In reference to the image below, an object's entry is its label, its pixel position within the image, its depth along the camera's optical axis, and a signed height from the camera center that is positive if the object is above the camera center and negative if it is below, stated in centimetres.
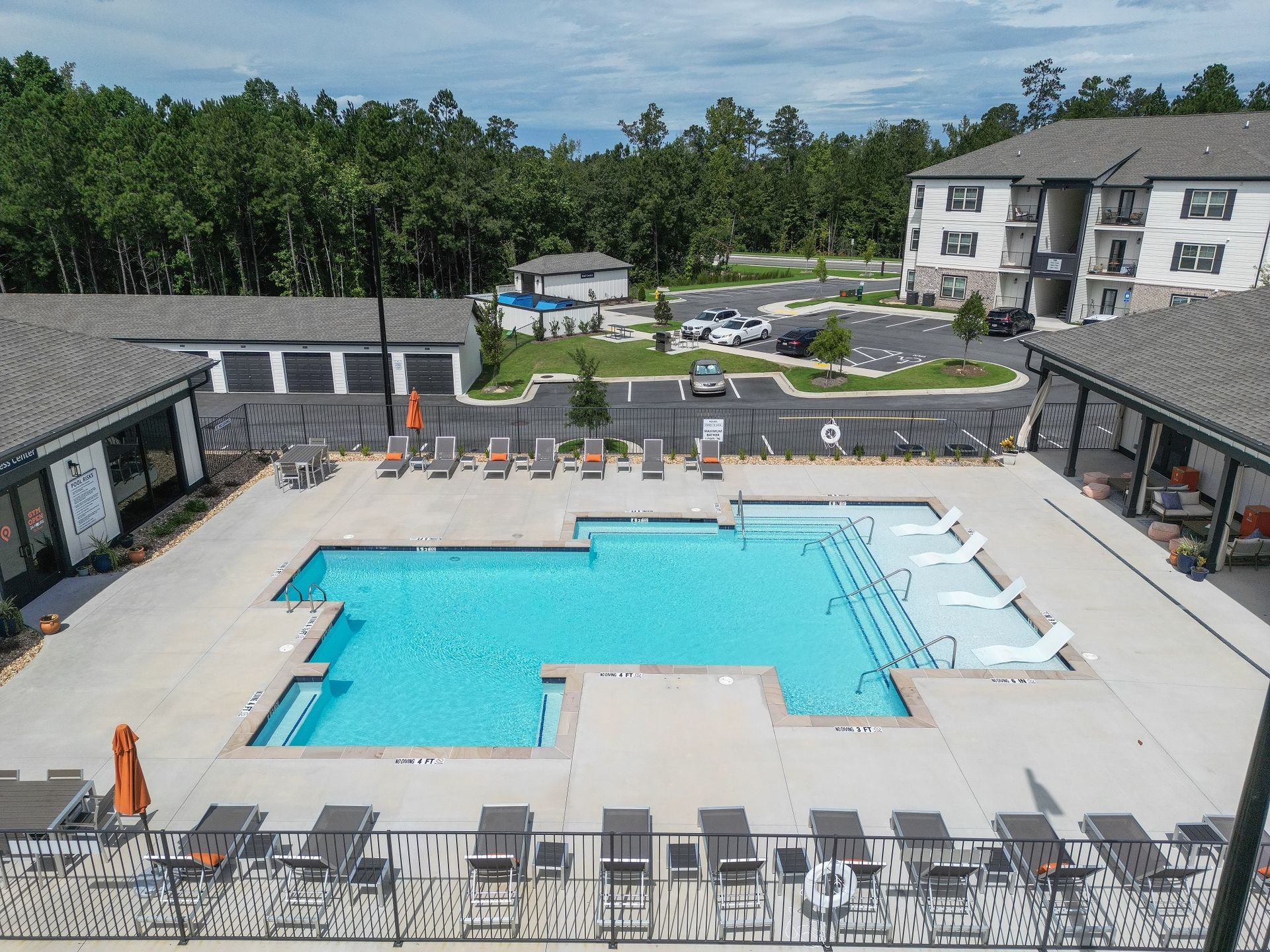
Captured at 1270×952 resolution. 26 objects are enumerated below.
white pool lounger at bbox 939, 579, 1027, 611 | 1712 -744
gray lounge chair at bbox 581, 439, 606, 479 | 2479 -656
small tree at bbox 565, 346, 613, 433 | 2678 -531
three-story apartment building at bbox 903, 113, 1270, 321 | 4256 +73
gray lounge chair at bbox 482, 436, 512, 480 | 2486 -660
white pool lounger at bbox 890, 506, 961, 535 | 2103 -726
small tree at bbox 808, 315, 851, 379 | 3541 -460
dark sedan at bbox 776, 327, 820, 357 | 4222 -542
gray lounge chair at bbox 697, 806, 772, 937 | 950 -731
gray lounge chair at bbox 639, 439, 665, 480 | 2470 -665
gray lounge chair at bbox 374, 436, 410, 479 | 2494 -664
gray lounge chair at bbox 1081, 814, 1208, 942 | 938 -723
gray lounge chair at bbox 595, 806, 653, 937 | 955 -737
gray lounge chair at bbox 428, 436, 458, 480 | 2492 -668
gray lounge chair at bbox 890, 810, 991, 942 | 947 -732
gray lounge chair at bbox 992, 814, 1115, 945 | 934 -732
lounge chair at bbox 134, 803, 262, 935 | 952 -731
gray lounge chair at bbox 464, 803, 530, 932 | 961 -738
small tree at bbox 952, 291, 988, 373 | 3712 -383
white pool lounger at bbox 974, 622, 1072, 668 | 1523 -748
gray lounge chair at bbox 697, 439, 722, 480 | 2489 -672
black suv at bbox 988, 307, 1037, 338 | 4766 -502
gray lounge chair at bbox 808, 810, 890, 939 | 954 -746
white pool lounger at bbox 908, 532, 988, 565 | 1931 -728
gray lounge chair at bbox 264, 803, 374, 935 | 957 -731
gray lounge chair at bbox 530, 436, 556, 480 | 2477 -660
